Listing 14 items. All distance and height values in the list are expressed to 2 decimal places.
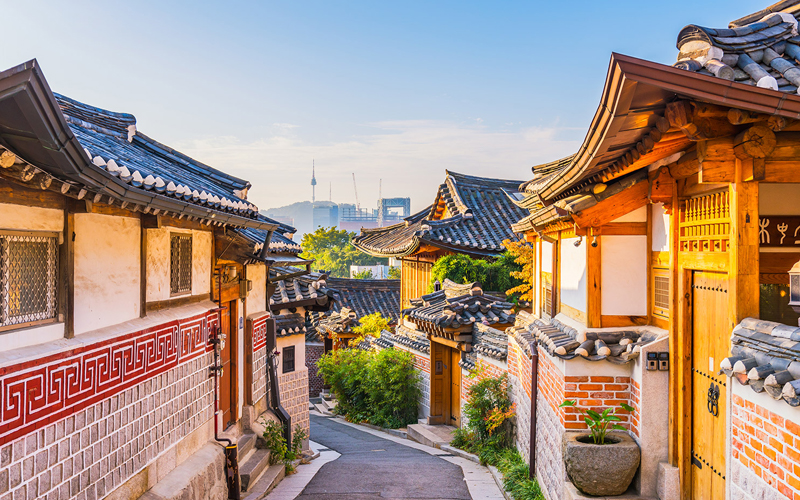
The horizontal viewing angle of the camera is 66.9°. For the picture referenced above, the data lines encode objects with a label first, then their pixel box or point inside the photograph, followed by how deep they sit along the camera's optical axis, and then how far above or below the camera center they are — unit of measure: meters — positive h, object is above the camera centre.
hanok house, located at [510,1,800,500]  3.80 -0.12
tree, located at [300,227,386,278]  63.22 -0.08
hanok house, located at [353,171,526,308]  20.23 +0.75
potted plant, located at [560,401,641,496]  5.97 -2.14
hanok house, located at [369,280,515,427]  14.10 -2.25
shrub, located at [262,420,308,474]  11.70 -3.84
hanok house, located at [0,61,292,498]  4.36 -0.52
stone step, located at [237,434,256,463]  10.48 -3.51
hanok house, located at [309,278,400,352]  28.69 -2.62
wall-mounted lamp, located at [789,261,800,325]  4.89 -0.31
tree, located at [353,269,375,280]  46.81 -1.95
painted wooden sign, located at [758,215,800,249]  4.84 +0.15
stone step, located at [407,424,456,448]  14.67 -4.69
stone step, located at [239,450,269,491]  9.76 -3.72
